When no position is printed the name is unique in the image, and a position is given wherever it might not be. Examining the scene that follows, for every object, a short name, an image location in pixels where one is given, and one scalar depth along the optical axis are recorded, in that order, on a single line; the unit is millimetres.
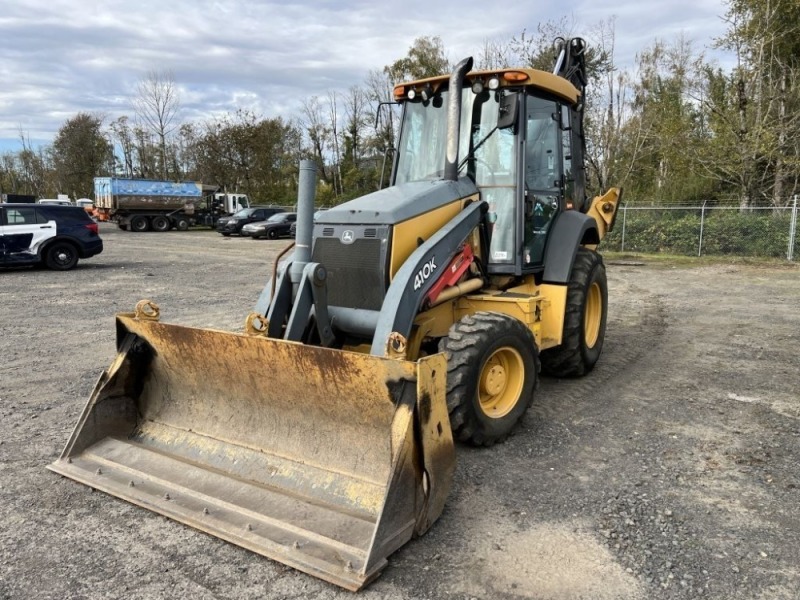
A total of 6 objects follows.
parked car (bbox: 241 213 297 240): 30453
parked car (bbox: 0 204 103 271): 14801
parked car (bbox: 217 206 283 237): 31562
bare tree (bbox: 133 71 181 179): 50719
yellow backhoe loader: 3281
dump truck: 33938
